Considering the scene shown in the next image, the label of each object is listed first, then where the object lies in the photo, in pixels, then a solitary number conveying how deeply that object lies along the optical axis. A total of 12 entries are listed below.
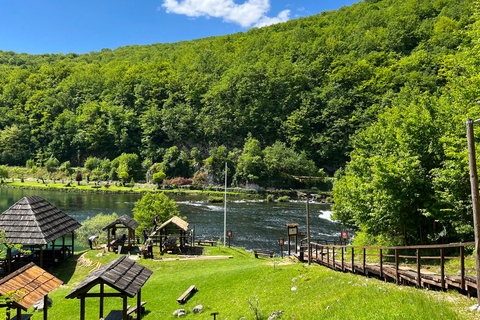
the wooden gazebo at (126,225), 23.05
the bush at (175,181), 84.51
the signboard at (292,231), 19.91
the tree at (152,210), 28.45
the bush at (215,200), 60.69
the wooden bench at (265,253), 24.62
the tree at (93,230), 29.59
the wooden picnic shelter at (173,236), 23.50
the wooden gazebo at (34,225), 18.56
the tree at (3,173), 86.88
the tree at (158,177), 83.06
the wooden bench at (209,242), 28.26
